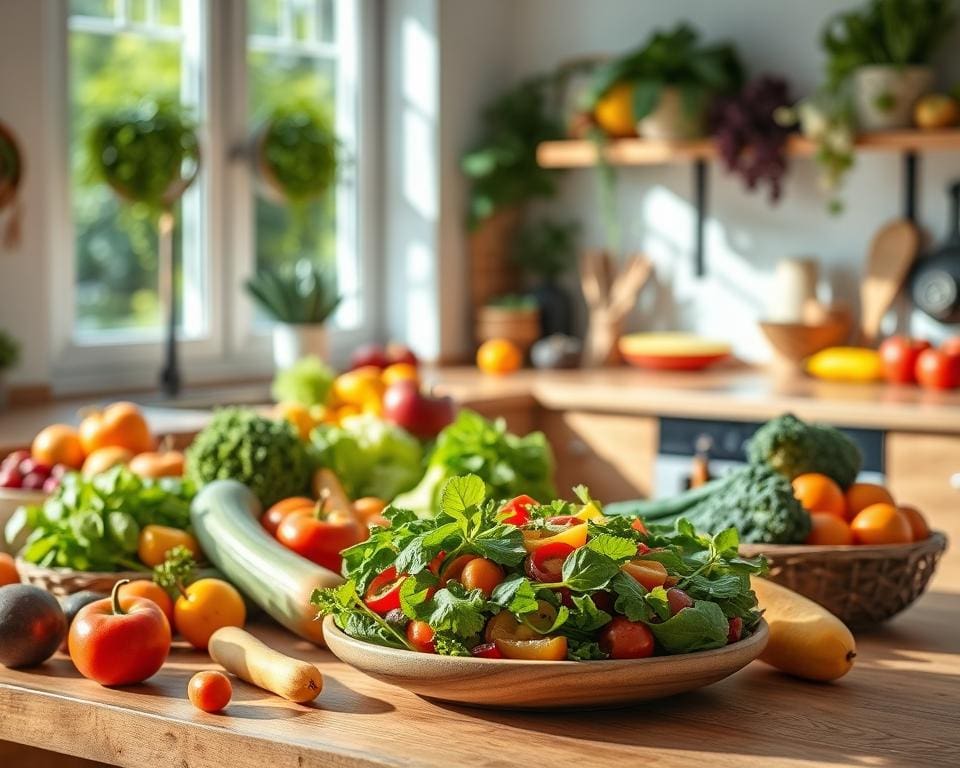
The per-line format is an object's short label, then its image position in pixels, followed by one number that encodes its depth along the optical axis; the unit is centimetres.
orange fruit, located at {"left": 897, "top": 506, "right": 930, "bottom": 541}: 164
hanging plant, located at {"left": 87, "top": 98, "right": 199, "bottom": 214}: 356
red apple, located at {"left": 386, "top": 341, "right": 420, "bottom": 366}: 395
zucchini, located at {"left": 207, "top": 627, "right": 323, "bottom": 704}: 127
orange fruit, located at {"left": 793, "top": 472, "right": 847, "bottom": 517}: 163
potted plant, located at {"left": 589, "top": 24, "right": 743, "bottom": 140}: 412
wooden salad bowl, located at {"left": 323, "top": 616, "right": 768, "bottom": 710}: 116
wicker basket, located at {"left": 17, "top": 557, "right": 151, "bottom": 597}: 155
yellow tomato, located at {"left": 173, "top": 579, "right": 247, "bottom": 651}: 148
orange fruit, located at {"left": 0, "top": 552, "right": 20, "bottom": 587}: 161
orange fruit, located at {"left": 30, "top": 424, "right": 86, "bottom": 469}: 217
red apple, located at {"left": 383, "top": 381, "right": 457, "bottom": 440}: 247
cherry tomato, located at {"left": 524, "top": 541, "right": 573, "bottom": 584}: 120
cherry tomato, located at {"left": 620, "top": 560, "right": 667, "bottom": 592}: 122
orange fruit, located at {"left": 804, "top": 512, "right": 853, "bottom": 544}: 158
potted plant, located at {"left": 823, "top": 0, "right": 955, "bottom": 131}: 387
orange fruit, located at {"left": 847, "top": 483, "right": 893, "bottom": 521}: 165
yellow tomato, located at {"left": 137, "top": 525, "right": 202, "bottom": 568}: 161
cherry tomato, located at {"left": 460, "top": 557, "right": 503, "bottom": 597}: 119
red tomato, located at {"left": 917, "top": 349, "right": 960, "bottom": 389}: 364
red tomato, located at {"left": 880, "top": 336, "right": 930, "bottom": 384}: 378
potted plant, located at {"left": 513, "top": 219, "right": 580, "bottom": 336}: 462
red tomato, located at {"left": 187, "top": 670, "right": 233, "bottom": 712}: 124
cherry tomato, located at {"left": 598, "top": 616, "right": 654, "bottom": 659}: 118
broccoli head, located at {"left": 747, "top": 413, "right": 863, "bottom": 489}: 166
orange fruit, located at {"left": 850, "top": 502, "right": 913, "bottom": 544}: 158
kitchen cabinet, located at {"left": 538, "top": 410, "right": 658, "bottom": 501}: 364
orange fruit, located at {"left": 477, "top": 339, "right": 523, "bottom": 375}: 420
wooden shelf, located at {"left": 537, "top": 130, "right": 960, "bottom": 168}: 382
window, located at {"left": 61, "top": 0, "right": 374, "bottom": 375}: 370
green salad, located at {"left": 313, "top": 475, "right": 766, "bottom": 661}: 117
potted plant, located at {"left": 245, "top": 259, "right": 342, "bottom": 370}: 389
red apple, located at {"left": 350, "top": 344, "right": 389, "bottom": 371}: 389
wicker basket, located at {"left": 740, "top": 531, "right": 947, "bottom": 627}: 155
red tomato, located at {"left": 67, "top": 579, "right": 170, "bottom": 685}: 131
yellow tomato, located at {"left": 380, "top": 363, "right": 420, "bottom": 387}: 343
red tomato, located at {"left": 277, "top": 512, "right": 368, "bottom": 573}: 157
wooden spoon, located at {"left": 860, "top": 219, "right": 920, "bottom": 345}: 404
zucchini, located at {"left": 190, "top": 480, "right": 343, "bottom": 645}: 147
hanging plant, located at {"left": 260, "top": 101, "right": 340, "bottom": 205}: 402
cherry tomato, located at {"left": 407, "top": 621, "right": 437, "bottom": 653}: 120
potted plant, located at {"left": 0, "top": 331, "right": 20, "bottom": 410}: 330
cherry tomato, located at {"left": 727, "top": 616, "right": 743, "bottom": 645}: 125
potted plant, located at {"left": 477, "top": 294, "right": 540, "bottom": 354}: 450
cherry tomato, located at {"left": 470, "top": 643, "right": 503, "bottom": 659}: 117
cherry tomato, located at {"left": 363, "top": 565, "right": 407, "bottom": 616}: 123
